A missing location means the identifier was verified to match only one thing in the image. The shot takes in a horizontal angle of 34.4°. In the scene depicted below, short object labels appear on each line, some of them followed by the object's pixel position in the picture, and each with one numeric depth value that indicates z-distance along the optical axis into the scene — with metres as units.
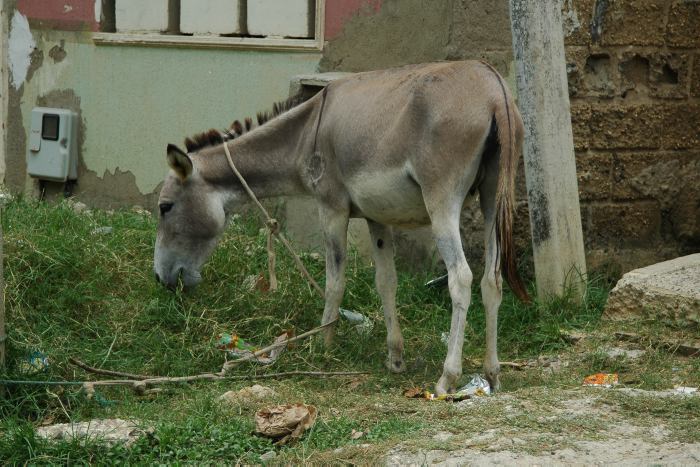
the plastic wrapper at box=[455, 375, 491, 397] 5.68
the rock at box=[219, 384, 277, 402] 5.41
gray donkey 5.61
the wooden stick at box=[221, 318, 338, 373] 6.00
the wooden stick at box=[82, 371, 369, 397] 5.64
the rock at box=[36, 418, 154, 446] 4.85
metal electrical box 9.27
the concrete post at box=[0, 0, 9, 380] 9.39
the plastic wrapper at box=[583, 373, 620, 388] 5.95
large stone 6.56
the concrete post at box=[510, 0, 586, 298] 6.98
